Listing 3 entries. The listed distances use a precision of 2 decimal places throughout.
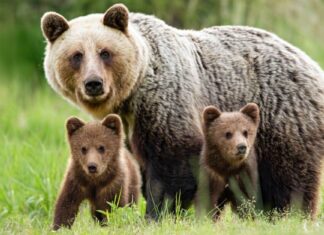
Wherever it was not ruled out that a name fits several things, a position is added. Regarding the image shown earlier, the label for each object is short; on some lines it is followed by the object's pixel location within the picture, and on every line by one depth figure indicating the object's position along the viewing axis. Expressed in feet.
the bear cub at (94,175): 56.03
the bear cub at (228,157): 56.85
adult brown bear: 58.03
